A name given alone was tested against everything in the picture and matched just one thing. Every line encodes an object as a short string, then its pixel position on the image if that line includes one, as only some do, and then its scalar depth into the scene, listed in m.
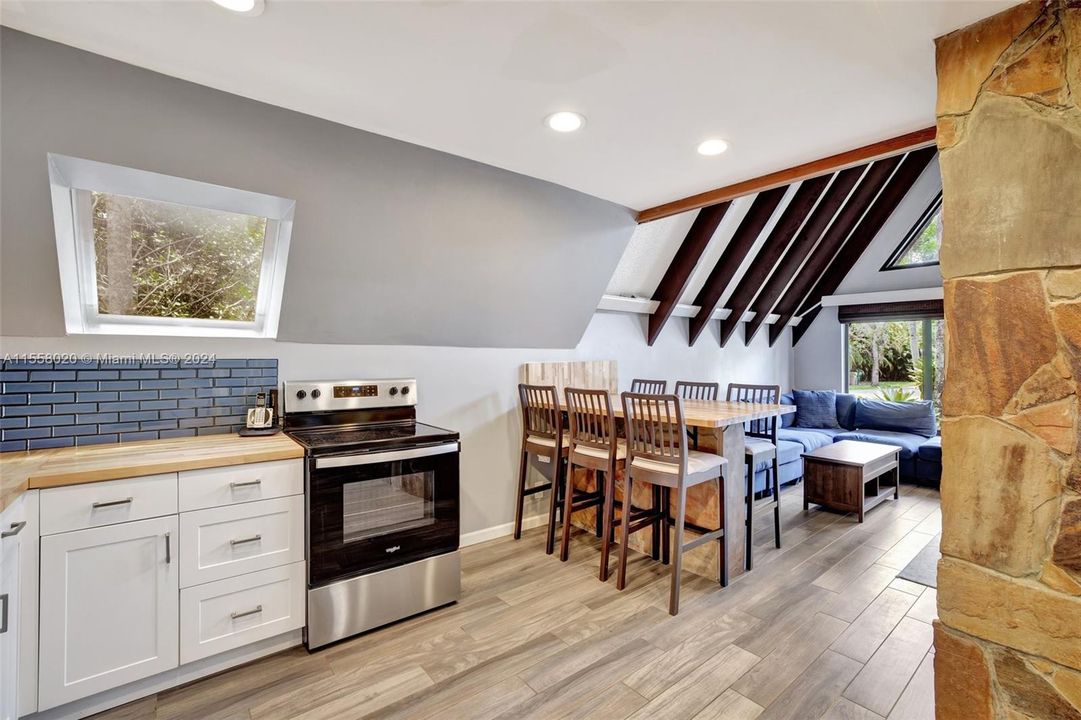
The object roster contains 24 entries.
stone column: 1.41
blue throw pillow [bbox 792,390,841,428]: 5.95
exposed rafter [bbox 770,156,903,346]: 5.00
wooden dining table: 2.87
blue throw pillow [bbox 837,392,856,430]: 5.90
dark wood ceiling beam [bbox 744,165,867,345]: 4.74
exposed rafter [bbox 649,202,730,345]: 4.25
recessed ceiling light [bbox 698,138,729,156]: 2.52
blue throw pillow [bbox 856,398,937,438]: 5.38
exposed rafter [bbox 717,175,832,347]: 4.57
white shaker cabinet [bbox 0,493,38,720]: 1.45
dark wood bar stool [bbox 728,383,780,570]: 3.07
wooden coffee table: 3.98
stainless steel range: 2.25
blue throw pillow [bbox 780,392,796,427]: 6.10
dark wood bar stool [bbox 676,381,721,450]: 4.15
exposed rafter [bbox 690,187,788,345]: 4.51
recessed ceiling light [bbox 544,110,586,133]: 2.22
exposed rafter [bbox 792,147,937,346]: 5.33
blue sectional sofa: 4.86
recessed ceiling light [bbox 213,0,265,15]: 1.50
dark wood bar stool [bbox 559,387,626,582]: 2.86
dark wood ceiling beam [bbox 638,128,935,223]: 2.43
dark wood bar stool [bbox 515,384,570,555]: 3.26
